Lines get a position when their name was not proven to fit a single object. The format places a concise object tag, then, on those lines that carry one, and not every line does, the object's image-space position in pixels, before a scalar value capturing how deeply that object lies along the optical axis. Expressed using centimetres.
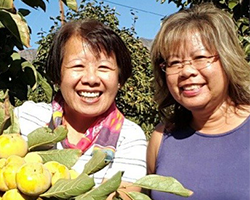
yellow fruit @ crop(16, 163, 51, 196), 69
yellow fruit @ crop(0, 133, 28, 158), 76
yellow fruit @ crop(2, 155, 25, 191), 71
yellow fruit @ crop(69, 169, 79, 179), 78
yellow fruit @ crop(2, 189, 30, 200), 70
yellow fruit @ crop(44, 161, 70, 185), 73
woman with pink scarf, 131
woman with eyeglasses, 141
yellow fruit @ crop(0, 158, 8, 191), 71
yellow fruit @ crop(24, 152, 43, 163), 77
